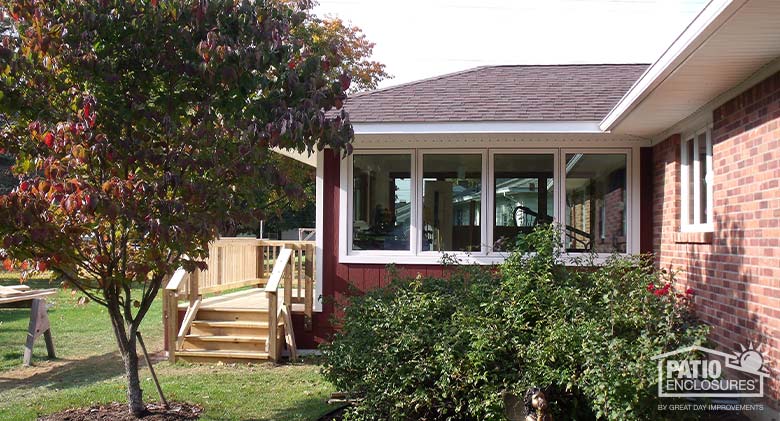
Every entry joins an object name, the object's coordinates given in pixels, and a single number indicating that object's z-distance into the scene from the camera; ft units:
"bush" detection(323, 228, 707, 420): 14.88
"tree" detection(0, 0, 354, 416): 15.44
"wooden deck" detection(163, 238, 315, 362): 27.99
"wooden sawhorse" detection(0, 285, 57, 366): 28.66
